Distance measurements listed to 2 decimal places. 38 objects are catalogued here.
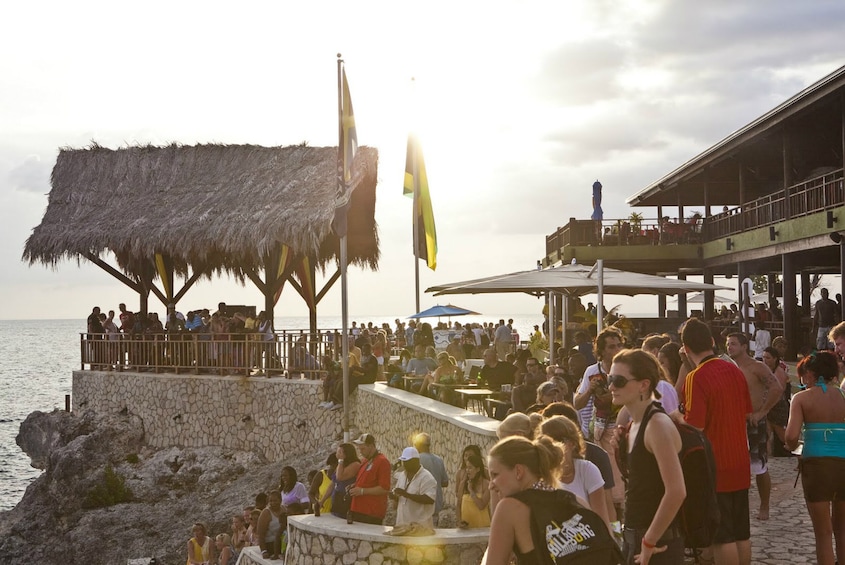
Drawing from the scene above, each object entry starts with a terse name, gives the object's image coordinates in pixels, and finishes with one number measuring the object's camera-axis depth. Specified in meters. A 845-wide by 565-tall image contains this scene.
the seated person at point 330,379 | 18.80
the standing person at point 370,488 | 10.23
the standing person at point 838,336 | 6.99
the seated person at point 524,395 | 10.52
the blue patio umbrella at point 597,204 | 30.84
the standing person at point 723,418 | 5.59
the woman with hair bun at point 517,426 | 5.92
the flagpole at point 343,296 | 17.53
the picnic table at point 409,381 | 16.89
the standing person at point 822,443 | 6.29
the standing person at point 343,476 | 10.73
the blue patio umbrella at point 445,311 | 27.84
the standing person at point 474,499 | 8.78
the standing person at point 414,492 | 9.22
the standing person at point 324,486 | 11.96
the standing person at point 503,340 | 22.84
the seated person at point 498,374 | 14.27
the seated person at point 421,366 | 17.77
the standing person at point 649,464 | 4.26
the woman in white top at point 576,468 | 4.88
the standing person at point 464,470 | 8.59
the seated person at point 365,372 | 18.72
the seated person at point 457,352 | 23.25
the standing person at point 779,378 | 9.77
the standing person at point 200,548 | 13.67
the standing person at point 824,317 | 18.37
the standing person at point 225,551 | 13.06
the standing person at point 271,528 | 11.70
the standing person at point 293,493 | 12.59
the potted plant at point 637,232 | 29.75
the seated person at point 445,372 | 15.10
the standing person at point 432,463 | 10.07
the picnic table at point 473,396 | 13.44
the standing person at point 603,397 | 6.90
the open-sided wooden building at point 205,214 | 21.70
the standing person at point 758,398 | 8.04
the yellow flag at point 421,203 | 19.50
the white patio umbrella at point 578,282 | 13.35
